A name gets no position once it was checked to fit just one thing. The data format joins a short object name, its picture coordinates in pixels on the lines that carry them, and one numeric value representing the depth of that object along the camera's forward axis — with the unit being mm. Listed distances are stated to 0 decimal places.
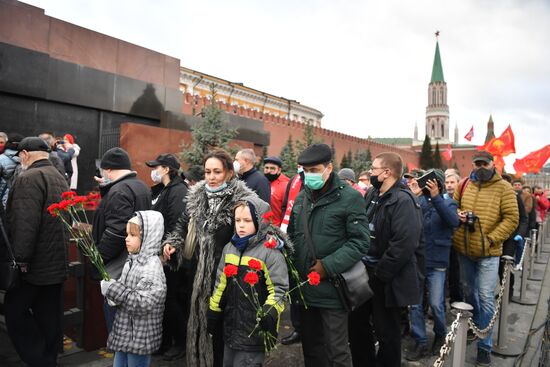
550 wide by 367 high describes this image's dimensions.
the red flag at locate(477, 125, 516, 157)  14039
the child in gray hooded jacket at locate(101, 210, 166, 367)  2734
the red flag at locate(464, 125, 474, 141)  32978
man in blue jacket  3896
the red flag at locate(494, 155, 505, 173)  14530
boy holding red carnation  2465
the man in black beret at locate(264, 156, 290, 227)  4918
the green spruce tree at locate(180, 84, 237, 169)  10508
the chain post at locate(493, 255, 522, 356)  4229
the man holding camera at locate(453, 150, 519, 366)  3842
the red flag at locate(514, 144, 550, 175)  13250
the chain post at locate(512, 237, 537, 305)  6340
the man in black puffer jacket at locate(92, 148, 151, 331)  3039
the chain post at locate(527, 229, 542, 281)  8031
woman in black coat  3637
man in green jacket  2654
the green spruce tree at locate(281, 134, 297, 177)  20281
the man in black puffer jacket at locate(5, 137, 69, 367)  3086
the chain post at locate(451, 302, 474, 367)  2557
